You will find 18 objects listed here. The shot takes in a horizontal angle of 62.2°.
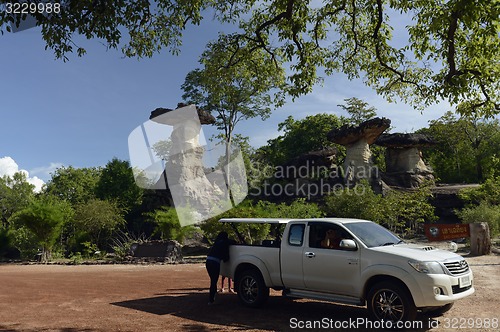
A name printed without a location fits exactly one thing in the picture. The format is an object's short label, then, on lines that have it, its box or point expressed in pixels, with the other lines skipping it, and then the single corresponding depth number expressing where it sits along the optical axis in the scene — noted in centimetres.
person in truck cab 831
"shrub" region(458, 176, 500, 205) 3253
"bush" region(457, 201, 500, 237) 2609
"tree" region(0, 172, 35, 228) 6069
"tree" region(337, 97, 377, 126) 6059
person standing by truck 961
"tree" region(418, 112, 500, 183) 5884
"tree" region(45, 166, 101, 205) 6062
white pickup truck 691
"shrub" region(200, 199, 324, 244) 2372
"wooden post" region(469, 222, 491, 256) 1988
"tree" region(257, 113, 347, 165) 6056
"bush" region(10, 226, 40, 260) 2930
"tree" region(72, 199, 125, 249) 3216
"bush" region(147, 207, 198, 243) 2830
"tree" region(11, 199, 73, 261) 2706
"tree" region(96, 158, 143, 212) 4881
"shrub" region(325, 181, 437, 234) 2848
